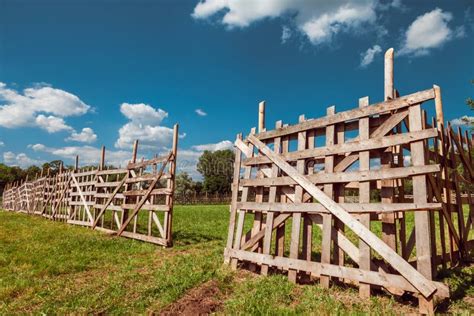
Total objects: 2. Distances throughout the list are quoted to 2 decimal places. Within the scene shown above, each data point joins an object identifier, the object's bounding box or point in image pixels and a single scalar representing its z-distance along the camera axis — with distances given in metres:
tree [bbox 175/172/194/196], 81.50
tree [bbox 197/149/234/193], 80.94
